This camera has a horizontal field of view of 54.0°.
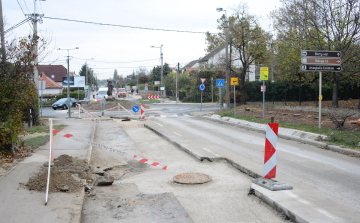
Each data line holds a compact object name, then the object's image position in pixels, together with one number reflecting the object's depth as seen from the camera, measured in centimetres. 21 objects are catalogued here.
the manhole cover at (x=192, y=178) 782
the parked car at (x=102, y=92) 6341
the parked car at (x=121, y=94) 7925
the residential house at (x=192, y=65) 10933
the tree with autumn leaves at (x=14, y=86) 910
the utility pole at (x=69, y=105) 2742
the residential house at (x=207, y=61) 5785
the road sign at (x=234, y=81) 2483
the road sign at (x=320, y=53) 1492
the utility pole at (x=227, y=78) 2945
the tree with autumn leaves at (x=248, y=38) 3186
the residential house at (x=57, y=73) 8906
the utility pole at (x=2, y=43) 934
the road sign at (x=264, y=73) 2048
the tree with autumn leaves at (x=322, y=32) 2034
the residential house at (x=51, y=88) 7012
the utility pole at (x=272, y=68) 3826
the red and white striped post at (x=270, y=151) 741
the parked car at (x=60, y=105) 4375
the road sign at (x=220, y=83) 2808
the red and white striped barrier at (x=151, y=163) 928
